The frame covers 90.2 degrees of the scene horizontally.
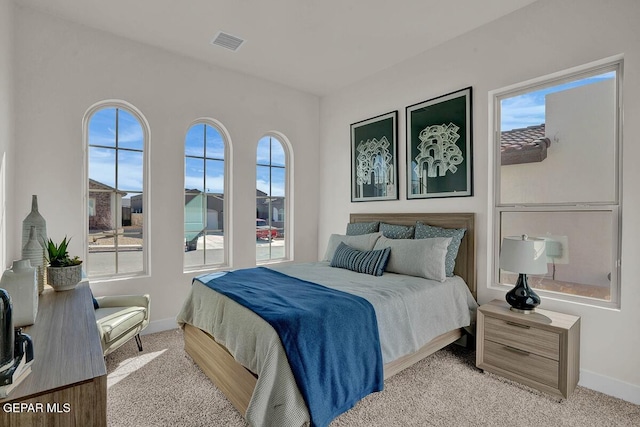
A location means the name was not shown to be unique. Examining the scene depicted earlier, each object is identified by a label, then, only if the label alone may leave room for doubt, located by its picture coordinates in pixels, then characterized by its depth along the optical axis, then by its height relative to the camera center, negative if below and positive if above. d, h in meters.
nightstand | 2.16 -0.99
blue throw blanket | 1.70 -0.75
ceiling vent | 3.14 +1.73
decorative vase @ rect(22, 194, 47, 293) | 2.08 -0.12
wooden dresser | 0.84 -0.49
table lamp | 2.32 -0.39
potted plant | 2.11 -0.39
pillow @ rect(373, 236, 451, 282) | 2.77 -0.42
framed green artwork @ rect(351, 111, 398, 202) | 3.76 +0.65
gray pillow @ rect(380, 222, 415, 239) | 3.35 -0.21
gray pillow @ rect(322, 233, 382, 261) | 3.38 -0.34
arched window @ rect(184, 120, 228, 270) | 3.72 +0.17
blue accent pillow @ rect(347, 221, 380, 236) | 3.72 -0.20
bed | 1.65 -0.87
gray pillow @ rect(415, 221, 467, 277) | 2.95 -0.24
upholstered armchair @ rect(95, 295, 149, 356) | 2.38 -0.84
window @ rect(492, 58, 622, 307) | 2.34 +0.28
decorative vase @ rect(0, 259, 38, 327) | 1.35 -0.34
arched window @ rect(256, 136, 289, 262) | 4.27 +0.15
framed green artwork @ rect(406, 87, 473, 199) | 3.07 +0.66
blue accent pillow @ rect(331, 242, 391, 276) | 2.97 -0.48
